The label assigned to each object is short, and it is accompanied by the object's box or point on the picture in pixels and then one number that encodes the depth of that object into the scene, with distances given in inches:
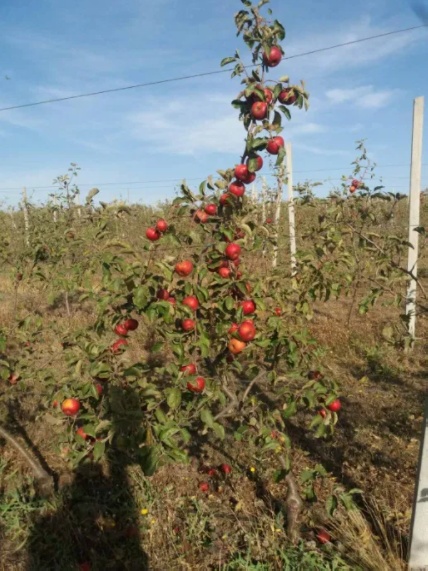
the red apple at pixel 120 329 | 80.8
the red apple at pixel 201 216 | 79.8
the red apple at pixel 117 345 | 78.5
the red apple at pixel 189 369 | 71.9
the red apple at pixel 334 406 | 80.7
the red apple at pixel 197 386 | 71.7
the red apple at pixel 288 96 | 75.4
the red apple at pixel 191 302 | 72.0
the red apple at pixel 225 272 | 75.5
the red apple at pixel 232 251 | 72.4
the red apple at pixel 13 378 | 106.8
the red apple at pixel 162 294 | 73.0
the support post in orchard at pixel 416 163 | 179.8
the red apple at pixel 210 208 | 79.4
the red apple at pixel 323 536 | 83.1
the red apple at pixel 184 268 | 71.5
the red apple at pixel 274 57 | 75.9
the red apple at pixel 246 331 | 73.8
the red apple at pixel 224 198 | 75.5
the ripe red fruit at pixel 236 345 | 75.9
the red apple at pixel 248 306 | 75.9
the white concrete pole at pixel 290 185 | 275.6
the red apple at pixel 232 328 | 75.7
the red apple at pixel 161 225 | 74.0
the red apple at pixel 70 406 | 79.2
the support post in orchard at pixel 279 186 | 284.5
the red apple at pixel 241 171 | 76.2
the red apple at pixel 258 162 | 75.5
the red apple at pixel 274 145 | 75.8
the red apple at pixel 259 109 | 75.1
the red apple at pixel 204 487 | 102.7
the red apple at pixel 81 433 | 82.1
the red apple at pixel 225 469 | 107.6
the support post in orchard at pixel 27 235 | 250.3
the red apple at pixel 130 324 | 79.2
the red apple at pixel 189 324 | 72.1
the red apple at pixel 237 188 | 76.8
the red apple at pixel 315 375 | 85.6
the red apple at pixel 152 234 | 74.4
